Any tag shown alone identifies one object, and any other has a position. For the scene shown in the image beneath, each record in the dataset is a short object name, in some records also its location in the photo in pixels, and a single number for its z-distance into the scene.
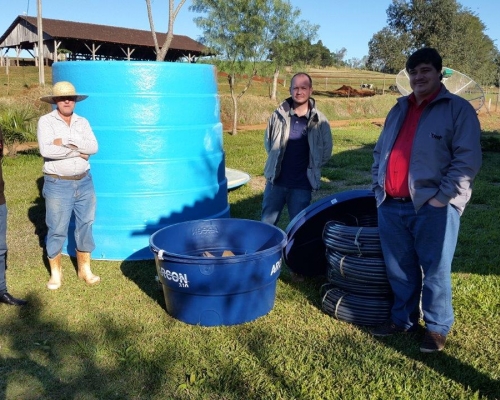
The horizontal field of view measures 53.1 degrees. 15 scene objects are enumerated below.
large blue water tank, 5.22
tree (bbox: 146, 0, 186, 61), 14.65
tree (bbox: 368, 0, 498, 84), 36.88
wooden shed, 36.56
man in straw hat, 4.38
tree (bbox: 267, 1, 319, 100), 20.72
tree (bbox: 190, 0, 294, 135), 19.19
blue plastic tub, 3.75
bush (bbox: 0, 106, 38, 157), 12.20
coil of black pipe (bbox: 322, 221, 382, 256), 3.95
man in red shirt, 3.15
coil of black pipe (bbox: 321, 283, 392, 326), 3.94
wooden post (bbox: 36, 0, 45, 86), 20.12
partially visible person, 4.14
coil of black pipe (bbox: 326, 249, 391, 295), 3.91
